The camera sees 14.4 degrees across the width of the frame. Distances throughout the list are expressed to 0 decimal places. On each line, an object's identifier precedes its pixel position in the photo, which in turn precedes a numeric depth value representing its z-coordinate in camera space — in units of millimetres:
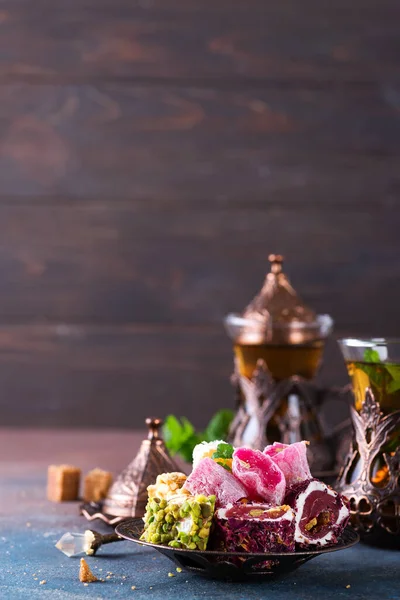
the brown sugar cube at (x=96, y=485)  911
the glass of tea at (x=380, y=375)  812
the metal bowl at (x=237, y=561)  736
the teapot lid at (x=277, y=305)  938
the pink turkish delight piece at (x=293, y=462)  768
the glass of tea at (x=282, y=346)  929
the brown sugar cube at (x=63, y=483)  914
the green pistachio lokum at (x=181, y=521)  738
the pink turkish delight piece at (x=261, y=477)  754
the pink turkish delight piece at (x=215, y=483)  750
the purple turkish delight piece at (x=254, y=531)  737
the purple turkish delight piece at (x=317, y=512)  751
